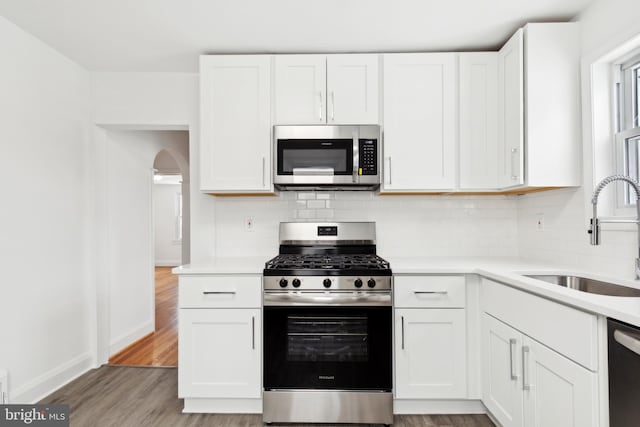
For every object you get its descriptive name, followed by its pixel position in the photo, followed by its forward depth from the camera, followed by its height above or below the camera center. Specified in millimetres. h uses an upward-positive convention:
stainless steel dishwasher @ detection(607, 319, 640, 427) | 1084 -501
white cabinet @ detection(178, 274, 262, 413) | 2166 -720
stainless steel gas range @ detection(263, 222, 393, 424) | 2092 -745
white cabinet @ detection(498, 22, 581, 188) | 2119 +643
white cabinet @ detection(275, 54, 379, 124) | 2480 +892
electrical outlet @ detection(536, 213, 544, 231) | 2484 -36
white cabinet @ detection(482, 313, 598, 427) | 1313 -729
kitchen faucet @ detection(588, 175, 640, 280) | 1498 +7
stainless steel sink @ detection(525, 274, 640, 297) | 1664 -357
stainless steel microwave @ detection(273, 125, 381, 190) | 2441 +444
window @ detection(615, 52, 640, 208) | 1870 +498
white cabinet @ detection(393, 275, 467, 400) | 2139 -735
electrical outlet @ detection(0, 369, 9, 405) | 2056 -975
